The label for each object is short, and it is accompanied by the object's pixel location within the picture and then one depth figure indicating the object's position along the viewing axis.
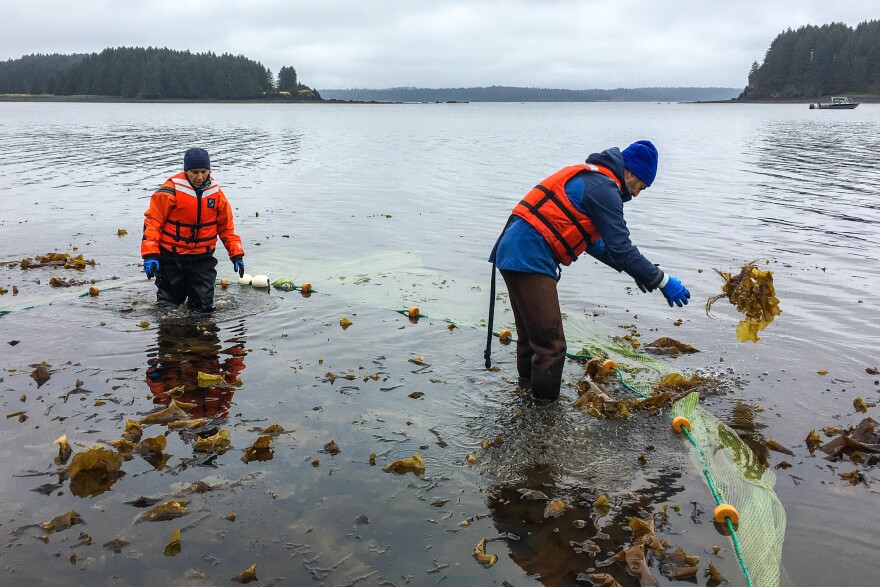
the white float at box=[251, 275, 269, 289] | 11.09
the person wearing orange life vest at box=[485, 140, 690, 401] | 5.97
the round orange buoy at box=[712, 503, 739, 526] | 5.08
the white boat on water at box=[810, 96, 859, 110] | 108.95
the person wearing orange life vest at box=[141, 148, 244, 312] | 8.97
